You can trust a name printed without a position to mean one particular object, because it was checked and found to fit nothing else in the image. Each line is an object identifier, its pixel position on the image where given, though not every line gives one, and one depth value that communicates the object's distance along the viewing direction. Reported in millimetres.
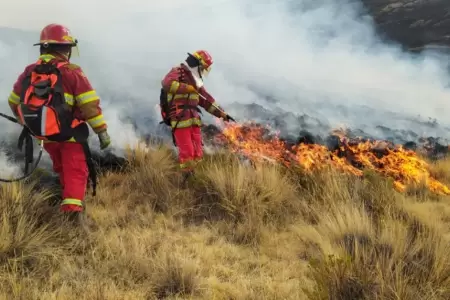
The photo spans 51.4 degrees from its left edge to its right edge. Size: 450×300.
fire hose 4086
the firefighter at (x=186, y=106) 6070
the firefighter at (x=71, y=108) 3922
